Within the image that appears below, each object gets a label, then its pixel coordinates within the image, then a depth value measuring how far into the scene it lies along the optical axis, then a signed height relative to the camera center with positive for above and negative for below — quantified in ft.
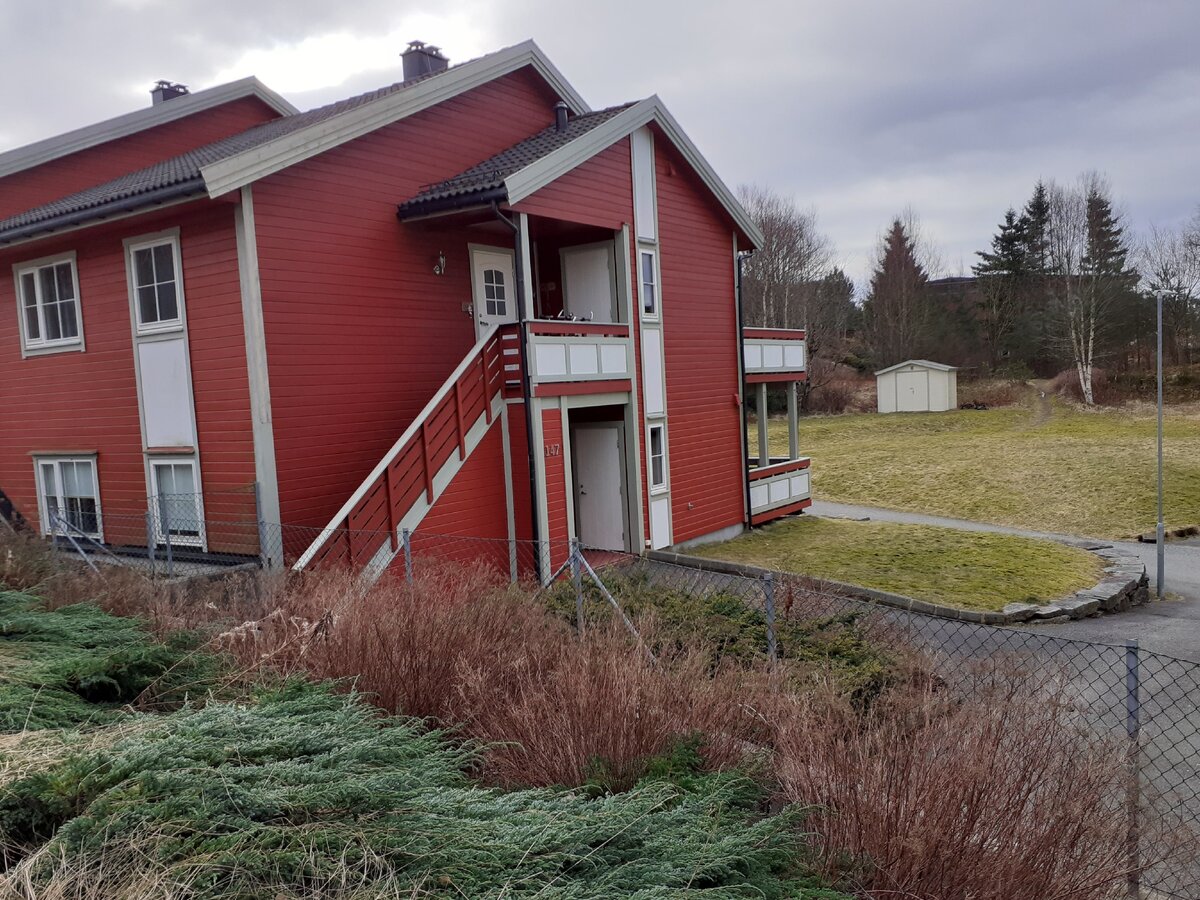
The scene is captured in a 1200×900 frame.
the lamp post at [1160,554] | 46.11 -10.62
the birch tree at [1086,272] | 142.51 +15.21
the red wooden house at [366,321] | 36.29 +3.63
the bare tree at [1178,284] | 144.97 +11.62
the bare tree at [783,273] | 151.84 +17.71
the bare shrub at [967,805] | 11.25 -6.05
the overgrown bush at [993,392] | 146.20 -5.14
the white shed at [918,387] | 141.90 -3.44
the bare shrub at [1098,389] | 136.83 -5.19
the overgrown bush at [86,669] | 14.35 -4.94
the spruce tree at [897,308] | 169.89 +11.89
